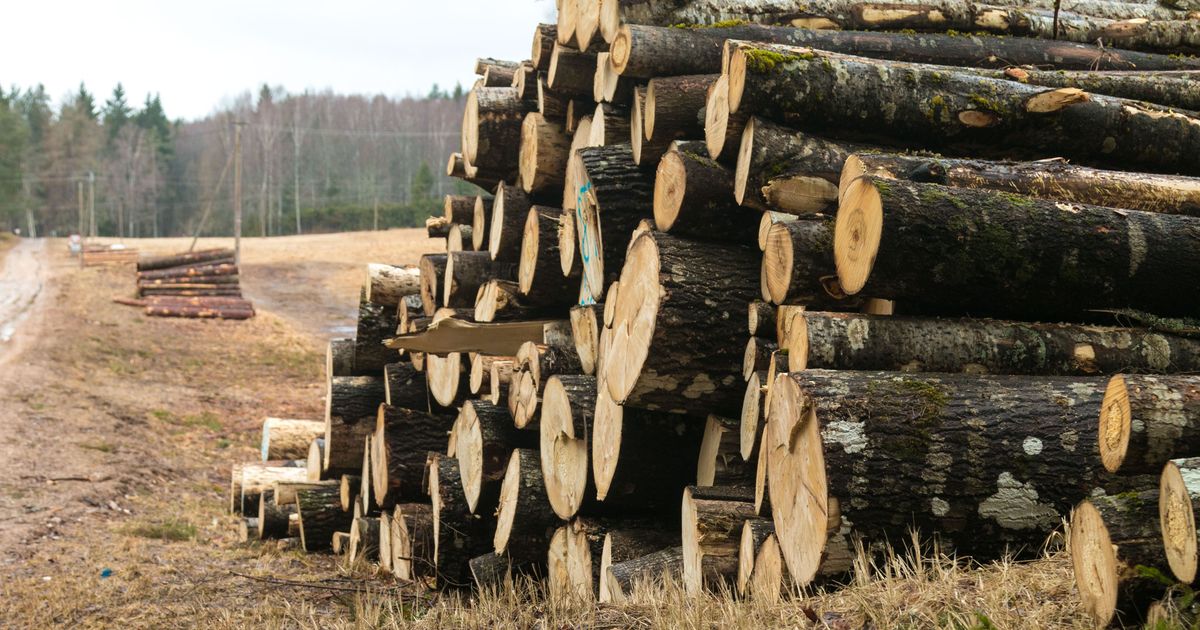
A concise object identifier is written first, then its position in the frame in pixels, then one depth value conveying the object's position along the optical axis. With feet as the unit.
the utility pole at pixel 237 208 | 118.01
